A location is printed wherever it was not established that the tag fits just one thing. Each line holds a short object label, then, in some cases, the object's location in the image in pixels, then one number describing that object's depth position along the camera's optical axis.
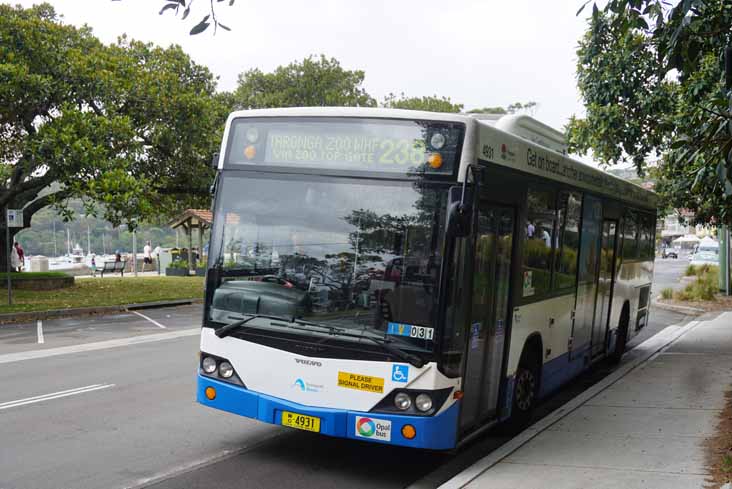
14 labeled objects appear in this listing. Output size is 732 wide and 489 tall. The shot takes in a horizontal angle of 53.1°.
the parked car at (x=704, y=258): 46.81
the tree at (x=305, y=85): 52.59
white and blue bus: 5.79
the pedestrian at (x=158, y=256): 42.38
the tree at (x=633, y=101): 11.54
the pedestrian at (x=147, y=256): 46.59
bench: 36.34
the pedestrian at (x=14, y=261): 28.50
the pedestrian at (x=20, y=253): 31.57
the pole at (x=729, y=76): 4.89
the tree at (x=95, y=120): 20.33
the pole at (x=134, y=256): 39.68
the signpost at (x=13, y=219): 19.78
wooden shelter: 38.59
